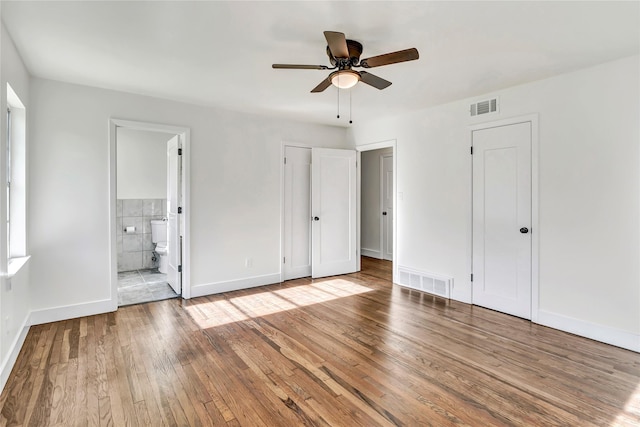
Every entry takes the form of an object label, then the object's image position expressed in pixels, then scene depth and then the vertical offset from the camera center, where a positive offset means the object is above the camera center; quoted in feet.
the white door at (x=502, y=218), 11.57 -0.37
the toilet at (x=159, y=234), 18.44 -1.38
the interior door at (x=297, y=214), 16.79 -0.24
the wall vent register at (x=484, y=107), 12.30 +3.82
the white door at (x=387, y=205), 22.81 +0.26
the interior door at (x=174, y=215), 14.21 -0.25
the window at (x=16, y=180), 9.89 +0.90
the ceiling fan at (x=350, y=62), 7.25 +3.43
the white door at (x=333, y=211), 17.21 -0.11
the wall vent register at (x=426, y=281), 14.08 -3.24
